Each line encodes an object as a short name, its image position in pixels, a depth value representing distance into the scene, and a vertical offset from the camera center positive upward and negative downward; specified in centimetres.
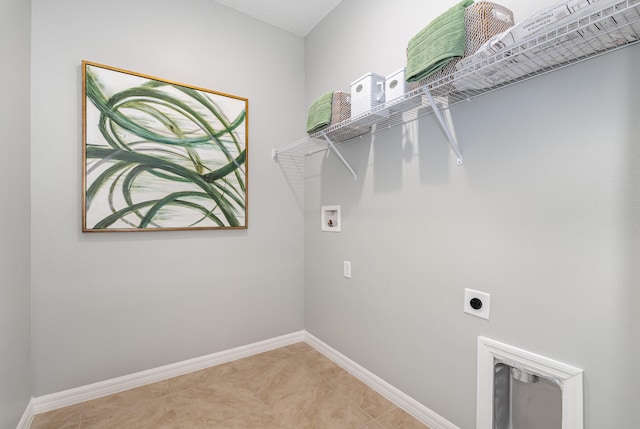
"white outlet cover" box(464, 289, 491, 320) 127 -39
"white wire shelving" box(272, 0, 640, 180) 81 +51
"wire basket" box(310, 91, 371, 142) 174 +57
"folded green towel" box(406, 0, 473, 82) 107 +62
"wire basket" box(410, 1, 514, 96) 105 +66
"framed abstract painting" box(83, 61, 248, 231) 173 +36
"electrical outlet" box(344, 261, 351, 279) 203 -39
